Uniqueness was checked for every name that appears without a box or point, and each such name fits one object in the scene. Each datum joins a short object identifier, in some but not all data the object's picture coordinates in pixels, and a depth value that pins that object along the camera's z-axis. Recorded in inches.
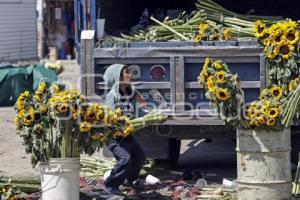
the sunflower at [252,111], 567.3
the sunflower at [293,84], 584.7
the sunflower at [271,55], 597.0
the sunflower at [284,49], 586.6
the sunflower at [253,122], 568.1
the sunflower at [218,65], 575.6
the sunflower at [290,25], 581.9
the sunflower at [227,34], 670.2
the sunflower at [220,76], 568.1
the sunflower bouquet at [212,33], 671.1
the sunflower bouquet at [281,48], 585.3
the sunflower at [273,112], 563.5
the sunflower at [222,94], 568.2
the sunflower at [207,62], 580.9
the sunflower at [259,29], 598.5
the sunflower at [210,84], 569.7
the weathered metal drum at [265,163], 577.6
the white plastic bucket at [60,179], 576.1
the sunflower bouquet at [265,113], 565.0
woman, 642.2
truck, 649.0
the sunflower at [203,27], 679.1
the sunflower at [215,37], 671.8
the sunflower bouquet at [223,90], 569.6
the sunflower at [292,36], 582.9
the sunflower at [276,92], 579.2
